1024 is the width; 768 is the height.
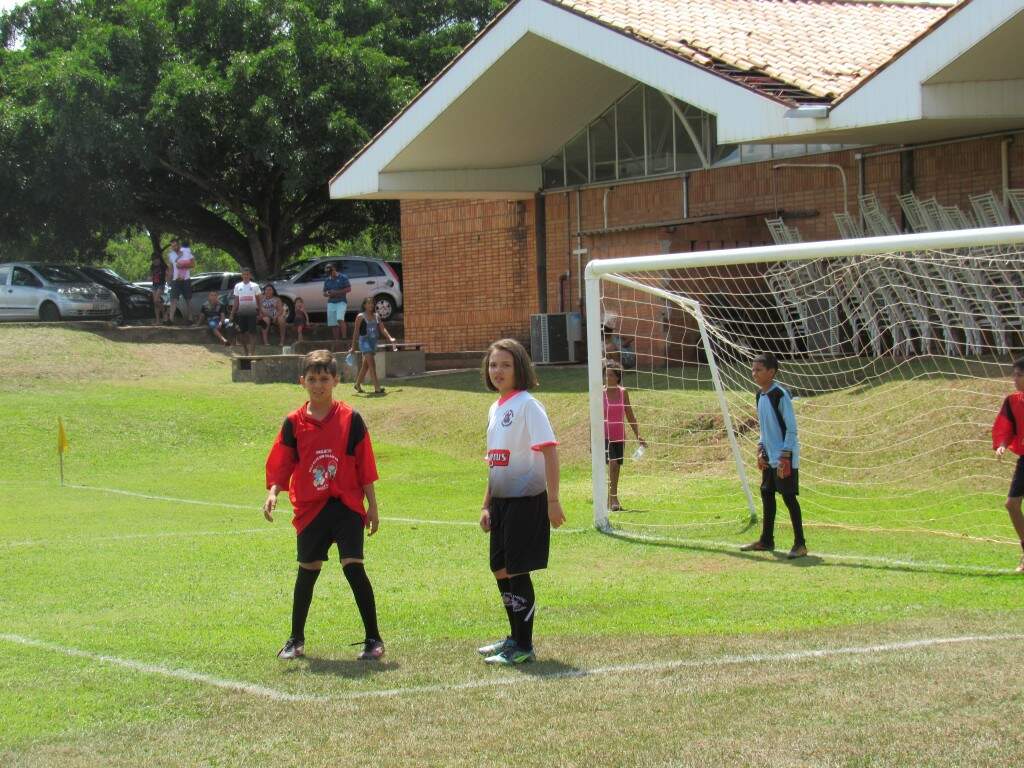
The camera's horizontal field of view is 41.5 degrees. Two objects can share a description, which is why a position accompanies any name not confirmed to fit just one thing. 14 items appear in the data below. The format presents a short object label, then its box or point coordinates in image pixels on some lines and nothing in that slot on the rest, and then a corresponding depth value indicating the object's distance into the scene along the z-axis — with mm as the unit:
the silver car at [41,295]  33219
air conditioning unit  26156
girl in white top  7238
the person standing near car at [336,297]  30516
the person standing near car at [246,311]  29359
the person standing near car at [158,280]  34062
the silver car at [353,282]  34500
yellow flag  17000
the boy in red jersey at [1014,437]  9602
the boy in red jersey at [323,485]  7453
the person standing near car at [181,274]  33219
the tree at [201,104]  34250
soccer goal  12977
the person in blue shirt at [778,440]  10727
